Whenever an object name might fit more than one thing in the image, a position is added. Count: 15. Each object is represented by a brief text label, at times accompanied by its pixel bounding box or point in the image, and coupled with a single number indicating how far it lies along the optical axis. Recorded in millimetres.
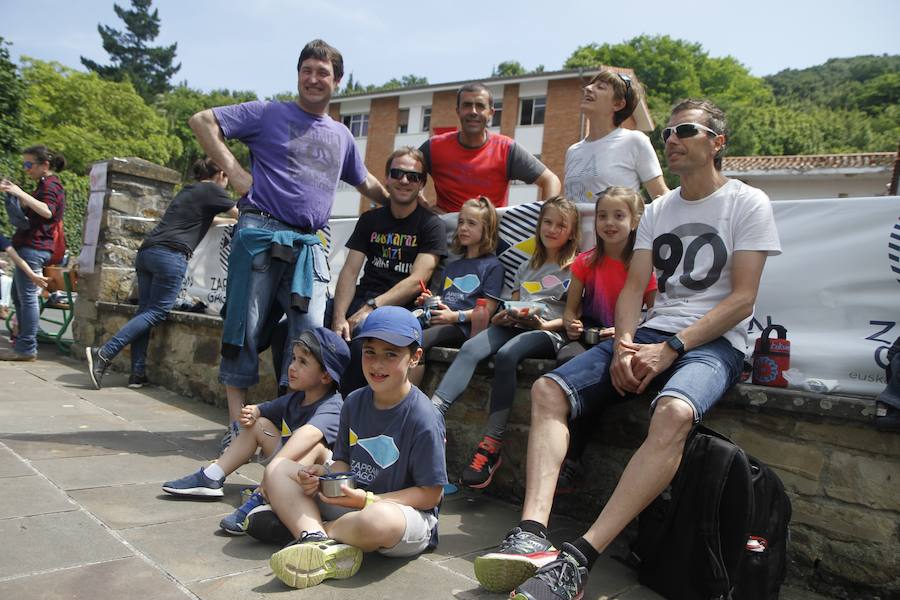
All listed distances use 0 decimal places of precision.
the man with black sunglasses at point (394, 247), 4234
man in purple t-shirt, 4035
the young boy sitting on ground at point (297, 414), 3180
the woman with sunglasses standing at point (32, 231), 6633
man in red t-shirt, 4570
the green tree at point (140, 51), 71062
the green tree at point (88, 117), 39438
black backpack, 2254
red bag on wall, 3031
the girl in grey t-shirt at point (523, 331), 3252
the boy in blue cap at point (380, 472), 2422
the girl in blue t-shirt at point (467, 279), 3908
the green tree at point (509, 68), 59275
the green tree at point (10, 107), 18969
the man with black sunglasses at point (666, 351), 2338
